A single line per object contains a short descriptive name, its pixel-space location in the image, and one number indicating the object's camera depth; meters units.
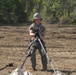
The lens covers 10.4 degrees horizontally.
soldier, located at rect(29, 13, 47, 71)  12.38
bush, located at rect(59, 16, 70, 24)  46.46
